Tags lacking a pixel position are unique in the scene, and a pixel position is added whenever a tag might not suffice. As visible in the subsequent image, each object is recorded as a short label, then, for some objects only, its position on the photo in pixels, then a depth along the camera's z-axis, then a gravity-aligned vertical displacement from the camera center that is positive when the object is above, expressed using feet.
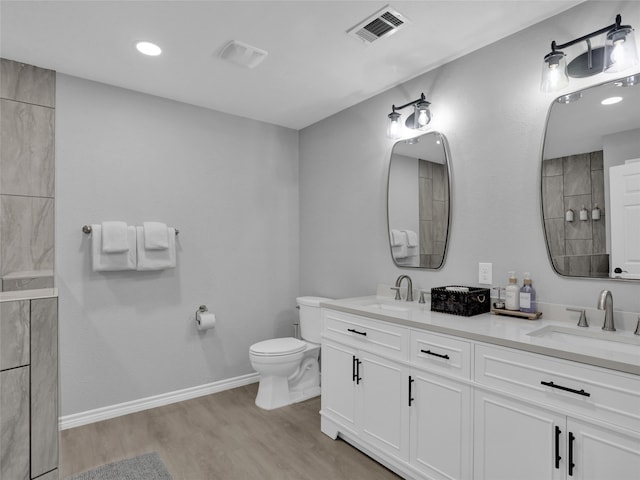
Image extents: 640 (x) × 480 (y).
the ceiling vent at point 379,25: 6.36 +3.96
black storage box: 6.72 -1.02
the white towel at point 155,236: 9.14 +0.26
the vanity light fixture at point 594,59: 5.29 +2.89
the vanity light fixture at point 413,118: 8.11 +2.92
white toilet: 9.41 -3.07
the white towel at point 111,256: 8.57 -0.23
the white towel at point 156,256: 9.10 -0.24
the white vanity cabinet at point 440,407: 5.64 -2.57
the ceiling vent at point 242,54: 7.38 +3.96
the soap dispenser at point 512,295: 6.59 -0.87
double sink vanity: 4.32 -2.16
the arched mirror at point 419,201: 8.05 +1.03
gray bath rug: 6.74 -4.18
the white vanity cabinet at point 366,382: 6.63 -2.67
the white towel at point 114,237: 8.59 +0.21
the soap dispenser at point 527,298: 6.41 -0.90
